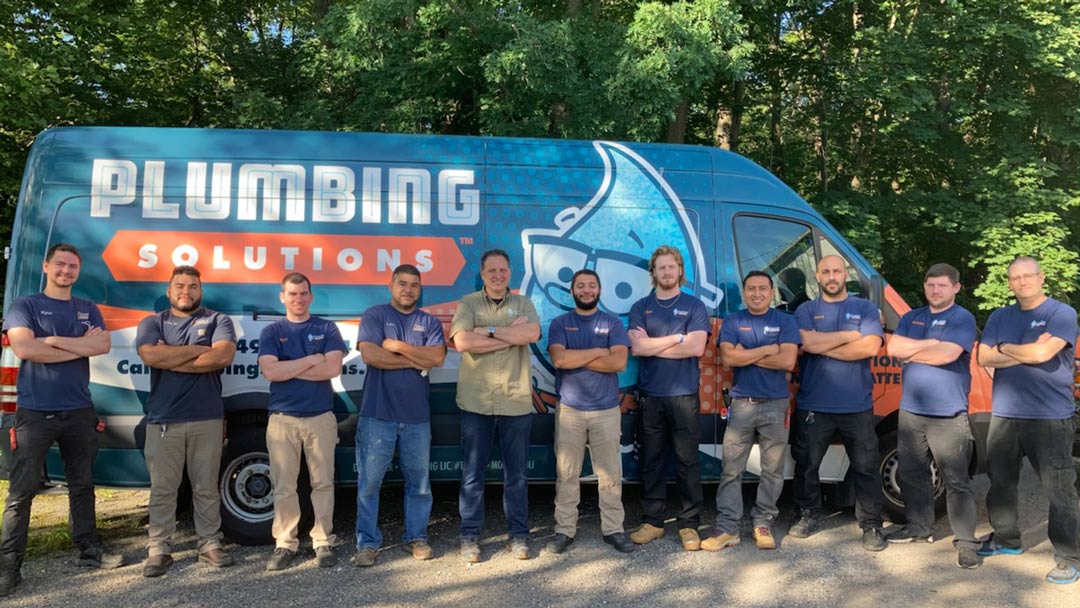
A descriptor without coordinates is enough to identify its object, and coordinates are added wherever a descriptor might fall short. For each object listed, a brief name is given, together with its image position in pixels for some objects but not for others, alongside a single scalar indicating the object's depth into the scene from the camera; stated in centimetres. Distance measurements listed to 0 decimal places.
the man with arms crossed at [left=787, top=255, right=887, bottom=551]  523
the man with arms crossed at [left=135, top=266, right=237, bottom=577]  473
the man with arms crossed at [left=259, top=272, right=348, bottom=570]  479
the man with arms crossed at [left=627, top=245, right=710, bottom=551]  516
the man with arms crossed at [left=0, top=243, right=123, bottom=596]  450
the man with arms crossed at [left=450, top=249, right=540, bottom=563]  493
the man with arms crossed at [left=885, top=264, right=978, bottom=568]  502
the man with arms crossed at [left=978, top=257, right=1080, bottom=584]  476
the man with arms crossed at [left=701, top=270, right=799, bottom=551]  520
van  507
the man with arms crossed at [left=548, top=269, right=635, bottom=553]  506
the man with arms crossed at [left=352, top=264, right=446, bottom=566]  485
